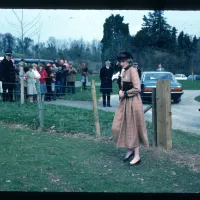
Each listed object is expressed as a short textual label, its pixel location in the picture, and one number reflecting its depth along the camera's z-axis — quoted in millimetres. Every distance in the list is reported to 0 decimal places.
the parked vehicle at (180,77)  61094
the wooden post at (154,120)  8094
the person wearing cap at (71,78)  19472
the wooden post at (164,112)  7909
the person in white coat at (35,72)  15566
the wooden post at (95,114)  9109
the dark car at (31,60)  31203
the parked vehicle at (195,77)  63938
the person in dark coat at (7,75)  14258
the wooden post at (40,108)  9711
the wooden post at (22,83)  14258
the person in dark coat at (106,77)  15648
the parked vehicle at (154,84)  18438
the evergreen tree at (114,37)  45375
